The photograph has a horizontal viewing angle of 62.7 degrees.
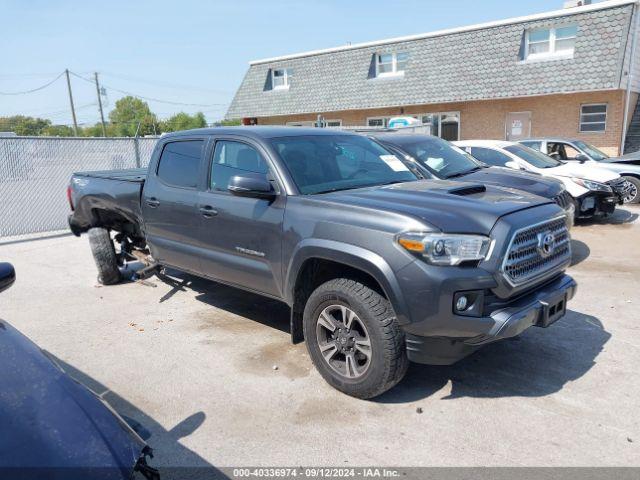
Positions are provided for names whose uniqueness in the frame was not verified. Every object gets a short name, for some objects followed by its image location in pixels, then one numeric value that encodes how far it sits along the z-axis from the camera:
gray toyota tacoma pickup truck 3.24
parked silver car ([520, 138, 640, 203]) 12.08
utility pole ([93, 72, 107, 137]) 61.53
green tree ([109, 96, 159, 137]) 88.62
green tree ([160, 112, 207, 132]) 79.84
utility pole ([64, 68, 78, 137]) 56.38
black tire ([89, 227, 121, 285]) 6.73
